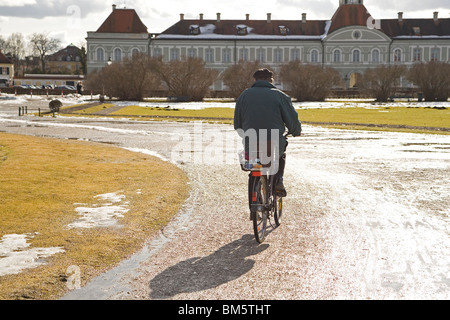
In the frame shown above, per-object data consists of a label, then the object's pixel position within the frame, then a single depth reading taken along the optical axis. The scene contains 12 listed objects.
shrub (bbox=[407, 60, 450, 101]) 64.81
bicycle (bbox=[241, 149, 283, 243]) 7.08
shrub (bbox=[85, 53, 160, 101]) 63.19
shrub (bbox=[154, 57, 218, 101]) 64.81
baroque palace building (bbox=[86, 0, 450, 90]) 98.88
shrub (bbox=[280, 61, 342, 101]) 65.00
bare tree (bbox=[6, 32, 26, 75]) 131.88
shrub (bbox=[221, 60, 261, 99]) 65.56
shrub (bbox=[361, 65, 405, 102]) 64.94
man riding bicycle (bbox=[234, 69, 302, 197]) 7.26
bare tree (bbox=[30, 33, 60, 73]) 128.38
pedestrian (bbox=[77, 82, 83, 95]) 76.69
